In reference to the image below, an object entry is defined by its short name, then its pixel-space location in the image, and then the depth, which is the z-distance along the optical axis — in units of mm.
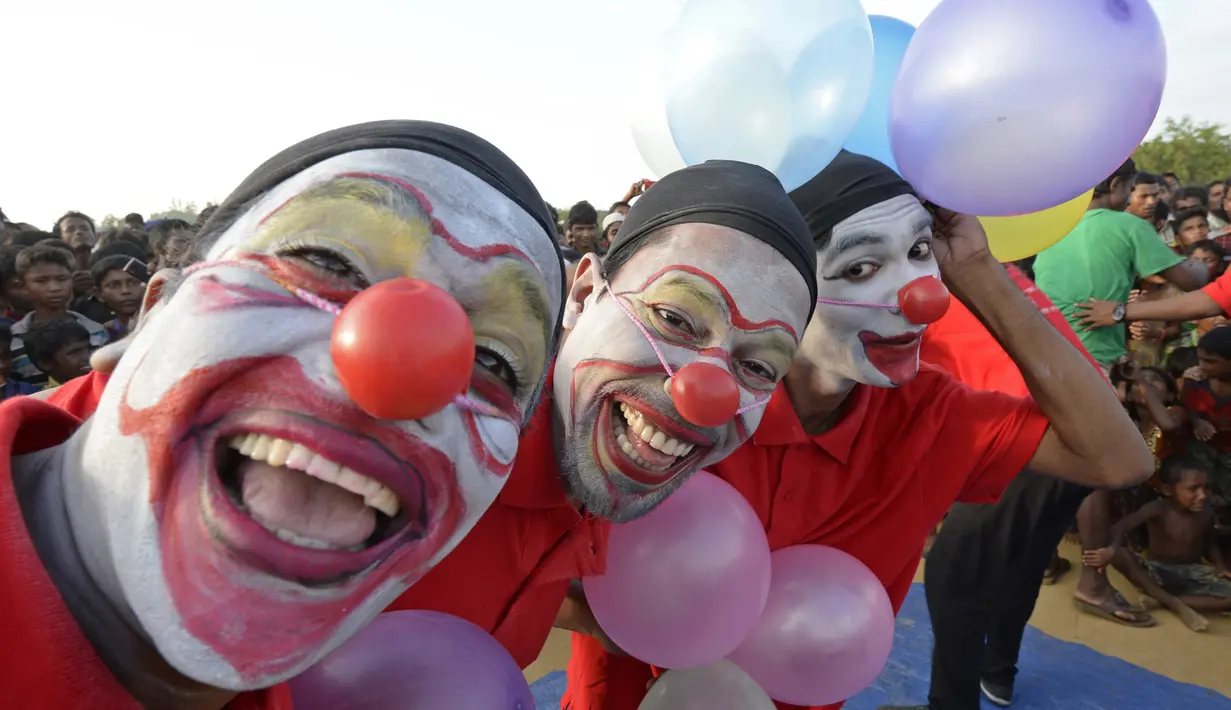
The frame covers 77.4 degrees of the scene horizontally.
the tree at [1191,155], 19250
